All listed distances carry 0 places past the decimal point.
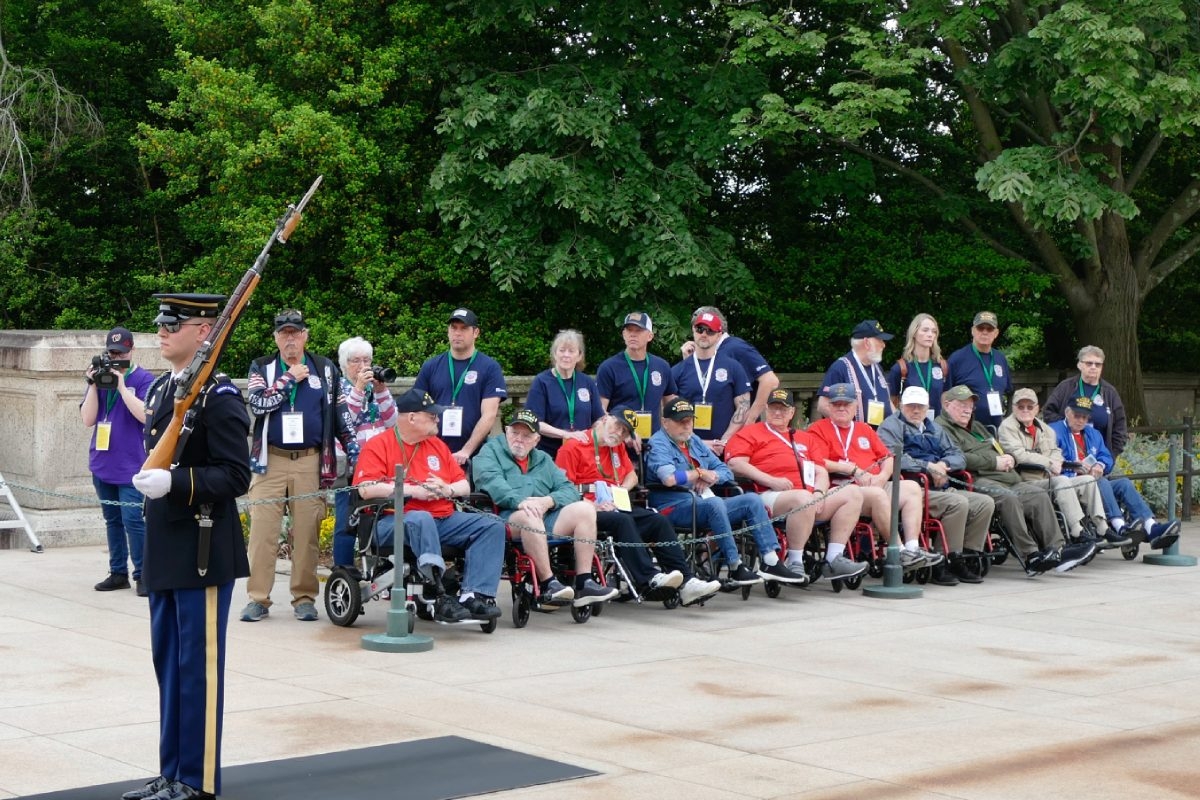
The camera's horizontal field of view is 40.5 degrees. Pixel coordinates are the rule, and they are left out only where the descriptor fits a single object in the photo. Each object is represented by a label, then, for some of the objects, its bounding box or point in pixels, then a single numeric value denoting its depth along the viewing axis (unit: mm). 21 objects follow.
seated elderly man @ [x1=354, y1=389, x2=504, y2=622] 9664
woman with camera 10719
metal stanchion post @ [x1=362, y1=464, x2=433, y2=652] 9203
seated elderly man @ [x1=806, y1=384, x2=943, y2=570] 12047
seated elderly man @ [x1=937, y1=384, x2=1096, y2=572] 12883
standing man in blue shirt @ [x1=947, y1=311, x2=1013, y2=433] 13547
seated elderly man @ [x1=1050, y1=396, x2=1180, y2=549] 13727
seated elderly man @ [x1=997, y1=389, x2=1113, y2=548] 13234
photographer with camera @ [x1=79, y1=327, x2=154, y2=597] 11281
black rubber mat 6051
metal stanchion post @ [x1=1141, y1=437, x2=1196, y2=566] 13852
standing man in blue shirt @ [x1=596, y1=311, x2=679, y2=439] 11883
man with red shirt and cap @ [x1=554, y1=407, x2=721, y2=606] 10656
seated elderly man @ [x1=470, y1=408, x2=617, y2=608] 10133
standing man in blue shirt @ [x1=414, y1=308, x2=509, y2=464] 11188
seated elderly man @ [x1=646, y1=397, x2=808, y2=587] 11219
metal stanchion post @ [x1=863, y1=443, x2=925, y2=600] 11703
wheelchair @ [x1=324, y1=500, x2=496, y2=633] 9789
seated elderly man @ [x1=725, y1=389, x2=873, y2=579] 11641
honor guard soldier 5836
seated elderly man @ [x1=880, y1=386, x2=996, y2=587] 12492
